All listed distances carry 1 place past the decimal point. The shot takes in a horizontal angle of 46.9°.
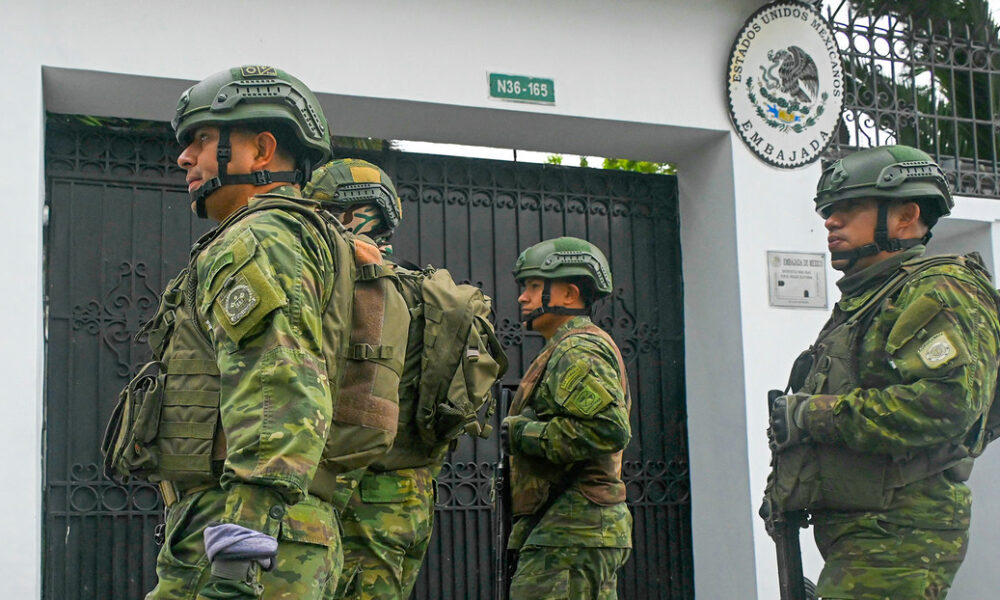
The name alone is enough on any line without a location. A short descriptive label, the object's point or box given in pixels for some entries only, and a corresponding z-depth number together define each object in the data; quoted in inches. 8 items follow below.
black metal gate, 234.2
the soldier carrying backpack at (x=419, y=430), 161.6
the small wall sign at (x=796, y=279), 276.5
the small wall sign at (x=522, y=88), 255.8
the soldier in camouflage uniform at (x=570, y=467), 191.8
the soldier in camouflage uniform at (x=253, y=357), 103.2
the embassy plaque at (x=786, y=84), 278.5
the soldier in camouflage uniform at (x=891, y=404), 160.7
